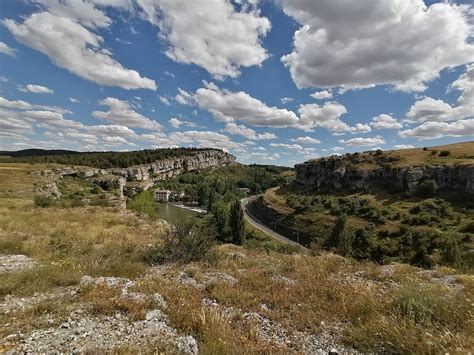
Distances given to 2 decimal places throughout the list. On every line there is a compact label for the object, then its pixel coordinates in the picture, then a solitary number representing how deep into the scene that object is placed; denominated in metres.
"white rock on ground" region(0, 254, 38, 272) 7.89
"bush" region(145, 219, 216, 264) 10.34
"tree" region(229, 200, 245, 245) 61.27
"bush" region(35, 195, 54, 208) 25.10
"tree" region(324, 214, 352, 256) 49.87
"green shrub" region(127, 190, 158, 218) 48.78
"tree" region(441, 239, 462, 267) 25.37
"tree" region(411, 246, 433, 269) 42.99
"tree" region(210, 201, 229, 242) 62.44
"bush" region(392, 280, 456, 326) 5.36
